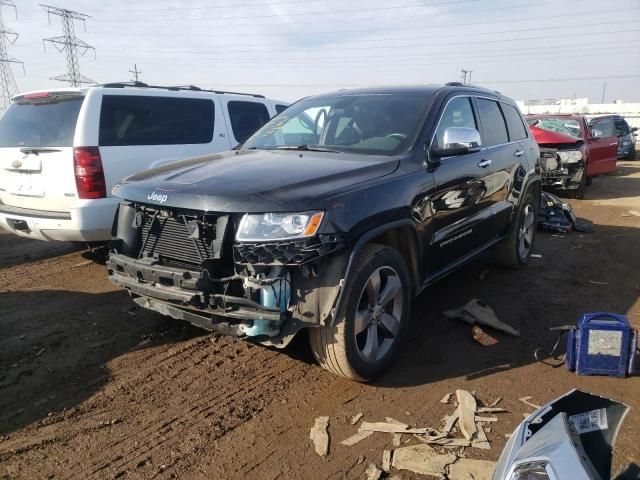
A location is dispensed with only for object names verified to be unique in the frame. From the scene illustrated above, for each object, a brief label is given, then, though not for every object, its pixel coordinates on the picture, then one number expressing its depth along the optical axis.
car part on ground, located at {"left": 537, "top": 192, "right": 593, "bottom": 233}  8.22
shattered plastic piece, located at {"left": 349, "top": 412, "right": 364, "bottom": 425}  2.93
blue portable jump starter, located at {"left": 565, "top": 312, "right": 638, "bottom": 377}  3.35
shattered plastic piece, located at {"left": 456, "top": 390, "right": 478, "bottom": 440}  2.84
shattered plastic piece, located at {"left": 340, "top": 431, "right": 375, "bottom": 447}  2.75
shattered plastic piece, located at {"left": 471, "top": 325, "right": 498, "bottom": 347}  3.94
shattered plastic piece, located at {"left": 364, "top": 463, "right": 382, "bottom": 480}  2.49
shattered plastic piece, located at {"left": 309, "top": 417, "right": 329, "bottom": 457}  2.69
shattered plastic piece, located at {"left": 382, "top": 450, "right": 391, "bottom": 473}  2.55
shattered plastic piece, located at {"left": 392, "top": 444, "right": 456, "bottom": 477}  2.53
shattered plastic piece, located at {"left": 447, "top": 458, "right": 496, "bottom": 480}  2.47
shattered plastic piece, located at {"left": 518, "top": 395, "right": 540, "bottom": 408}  3.12
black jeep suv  2.77
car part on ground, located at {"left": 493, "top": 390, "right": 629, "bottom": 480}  1.44
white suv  4.96
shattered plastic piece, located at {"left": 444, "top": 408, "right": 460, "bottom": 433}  2.87
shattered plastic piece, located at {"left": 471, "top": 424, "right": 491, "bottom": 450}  2.72
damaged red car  11.29
